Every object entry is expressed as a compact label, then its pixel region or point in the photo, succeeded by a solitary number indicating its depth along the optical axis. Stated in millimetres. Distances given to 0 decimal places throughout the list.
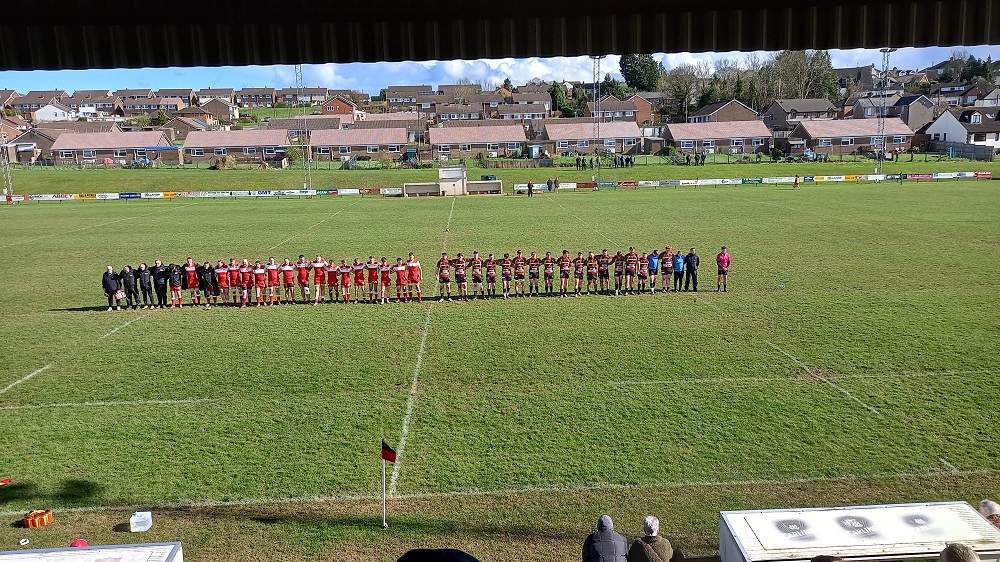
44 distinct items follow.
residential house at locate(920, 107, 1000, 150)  86500
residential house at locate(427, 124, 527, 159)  89062
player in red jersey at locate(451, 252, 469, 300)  22000
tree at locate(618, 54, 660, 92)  129875
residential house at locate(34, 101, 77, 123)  135875
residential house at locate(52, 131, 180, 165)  88938
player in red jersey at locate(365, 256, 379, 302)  21984
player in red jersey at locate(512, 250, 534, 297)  22383
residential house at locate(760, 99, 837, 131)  100562
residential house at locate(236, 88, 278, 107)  167125
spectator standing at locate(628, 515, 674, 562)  7047
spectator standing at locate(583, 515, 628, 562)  6683
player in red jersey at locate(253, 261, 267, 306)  22094
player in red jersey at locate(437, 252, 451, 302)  21641
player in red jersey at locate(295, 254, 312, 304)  22250
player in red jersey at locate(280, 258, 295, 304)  22172
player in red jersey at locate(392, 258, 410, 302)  21797
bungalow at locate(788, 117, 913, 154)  85125
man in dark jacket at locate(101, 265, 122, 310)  21344
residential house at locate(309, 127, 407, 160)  88500
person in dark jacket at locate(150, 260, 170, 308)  21797
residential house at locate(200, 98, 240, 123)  133750
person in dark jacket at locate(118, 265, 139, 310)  21828
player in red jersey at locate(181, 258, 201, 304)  21906
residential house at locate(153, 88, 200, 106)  154625
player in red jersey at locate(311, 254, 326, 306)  22422
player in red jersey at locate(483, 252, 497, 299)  22031
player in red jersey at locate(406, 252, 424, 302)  21750
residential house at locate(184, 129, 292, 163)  87188
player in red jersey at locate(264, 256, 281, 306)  22047
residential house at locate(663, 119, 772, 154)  86750
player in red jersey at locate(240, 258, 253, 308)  21938
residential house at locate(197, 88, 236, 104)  162250
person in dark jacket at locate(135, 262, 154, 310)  22062
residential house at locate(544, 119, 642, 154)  89438
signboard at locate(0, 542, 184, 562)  6598
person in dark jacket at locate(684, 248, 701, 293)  22359
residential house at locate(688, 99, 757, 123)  96562
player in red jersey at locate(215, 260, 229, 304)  22125
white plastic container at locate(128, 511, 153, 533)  9211
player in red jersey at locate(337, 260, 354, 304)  22578
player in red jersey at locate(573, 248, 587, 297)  22297
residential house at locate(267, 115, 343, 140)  103188
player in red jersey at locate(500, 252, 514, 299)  22219
